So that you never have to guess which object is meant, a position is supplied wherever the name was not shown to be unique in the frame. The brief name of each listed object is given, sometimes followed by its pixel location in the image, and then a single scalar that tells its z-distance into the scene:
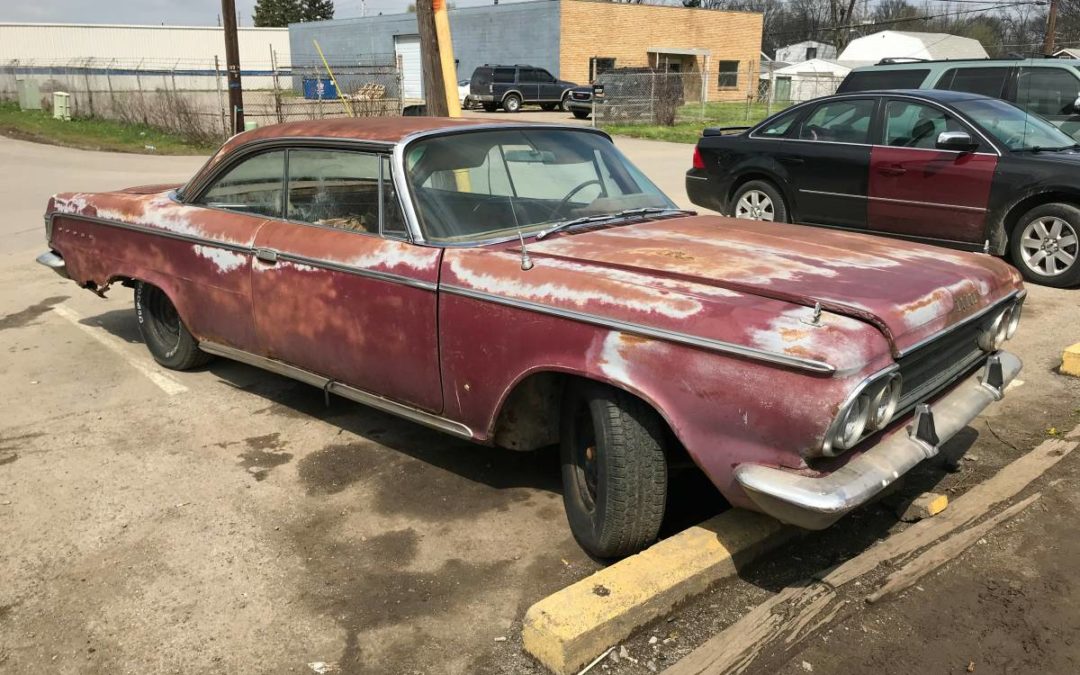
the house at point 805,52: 65.19
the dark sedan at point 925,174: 7.31
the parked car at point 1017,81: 9.78
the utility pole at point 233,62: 18.41
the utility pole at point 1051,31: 27.49
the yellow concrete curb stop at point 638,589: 2.73
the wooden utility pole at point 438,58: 8.14
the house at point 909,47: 52.81
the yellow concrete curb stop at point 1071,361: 5.38
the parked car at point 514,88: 33.44
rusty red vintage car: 2.73
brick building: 40.53
